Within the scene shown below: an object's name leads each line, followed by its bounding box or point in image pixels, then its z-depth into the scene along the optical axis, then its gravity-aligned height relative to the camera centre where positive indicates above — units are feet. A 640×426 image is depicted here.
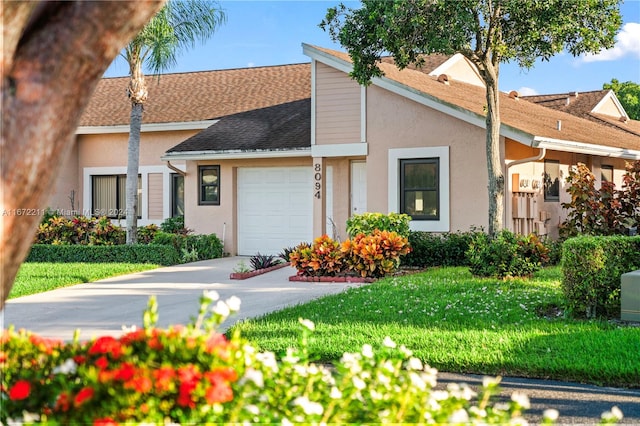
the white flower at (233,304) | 14.15 -1.66
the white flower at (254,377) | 12.79 -2.75
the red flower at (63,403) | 12.30 -3.04
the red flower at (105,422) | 11.48 -3.15
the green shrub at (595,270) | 32.76 -2.46
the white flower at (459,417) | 12.30 -3.30
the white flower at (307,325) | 15.45 -2.25
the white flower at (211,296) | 13.66 -1.46
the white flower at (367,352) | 14.89 -2.70
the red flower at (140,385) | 11.94 -2.67
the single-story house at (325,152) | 56.29 +5.07
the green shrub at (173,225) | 71.10 -1.02
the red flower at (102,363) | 12.71 -2.49
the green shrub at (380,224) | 53.11 -0.71
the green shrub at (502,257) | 44.45 -2.53
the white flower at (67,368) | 12.92 -2.61
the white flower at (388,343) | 14.88 -2.52
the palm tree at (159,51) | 61.57 +13.19
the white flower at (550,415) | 12.15 -3.21
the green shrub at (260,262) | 54.13 -3.47
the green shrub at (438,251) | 53.42 -2.62
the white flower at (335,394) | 13.46 -3.18
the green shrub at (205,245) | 63.82 -2.64
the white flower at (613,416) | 12.43 -3.32
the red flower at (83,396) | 11.91 -2.84
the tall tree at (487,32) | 45.03 +11.08
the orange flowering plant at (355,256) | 48.47 -2.71
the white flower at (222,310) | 13.63 -1.71
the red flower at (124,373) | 12.07 -2.51
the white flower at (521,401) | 12.78 -3.13
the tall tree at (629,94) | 187.71 +30.28
